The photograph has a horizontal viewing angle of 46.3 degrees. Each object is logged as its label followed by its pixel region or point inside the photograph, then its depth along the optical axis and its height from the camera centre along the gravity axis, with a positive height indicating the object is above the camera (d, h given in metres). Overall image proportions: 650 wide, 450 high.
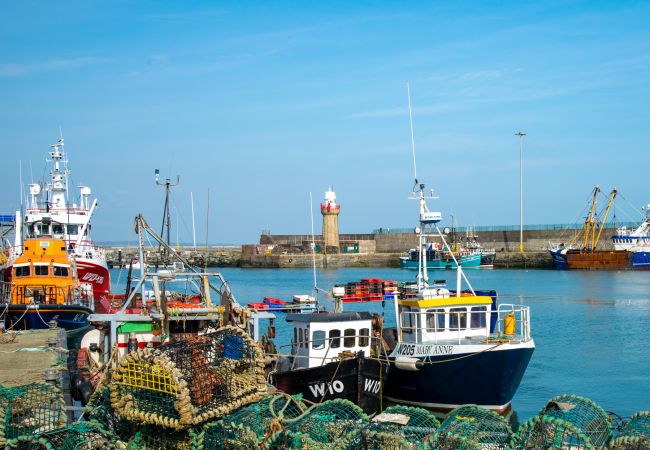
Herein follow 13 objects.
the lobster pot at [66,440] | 8.69 -2.23
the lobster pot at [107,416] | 9.51 -2.20
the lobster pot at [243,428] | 9.06 -2.26
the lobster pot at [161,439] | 9.14 -2.34
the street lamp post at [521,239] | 93.38 -0.29
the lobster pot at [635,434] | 8.67 -2.38
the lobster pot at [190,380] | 8.97 -1.72
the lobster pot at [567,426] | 8.87 -2.40
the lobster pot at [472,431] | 8.92 -2.38
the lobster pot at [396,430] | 8.59 -2.30
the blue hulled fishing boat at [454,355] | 16.83 -2.61
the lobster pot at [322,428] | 8.67 -2.26
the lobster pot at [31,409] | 9.44 -2.06
